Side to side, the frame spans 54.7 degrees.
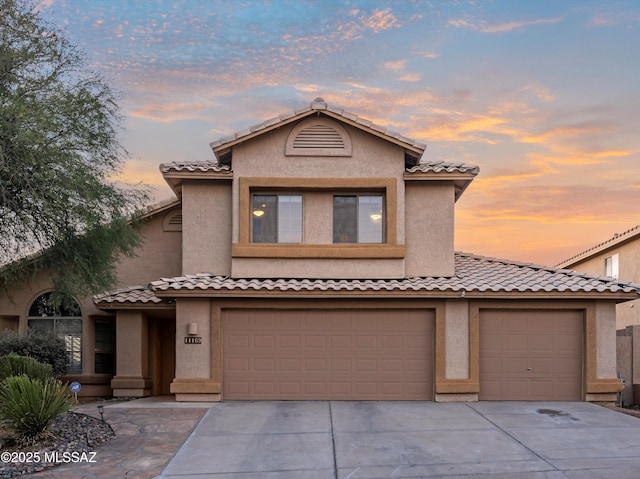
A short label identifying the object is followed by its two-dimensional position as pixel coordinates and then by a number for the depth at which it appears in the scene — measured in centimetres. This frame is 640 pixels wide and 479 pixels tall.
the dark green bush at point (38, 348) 1567
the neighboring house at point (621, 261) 2355
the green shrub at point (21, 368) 1156
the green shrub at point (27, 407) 1015
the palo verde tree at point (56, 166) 1267
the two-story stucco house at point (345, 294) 1502
